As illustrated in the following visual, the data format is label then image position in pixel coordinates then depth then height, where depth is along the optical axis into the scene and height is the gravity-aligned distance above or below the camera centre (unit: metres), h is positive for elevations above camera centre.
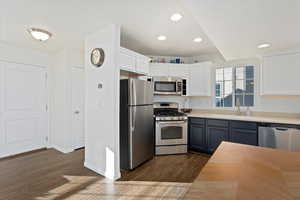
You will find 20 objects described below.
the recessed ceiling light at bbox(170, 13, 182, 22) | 2.40 +1.23
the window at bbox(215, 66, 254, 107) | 3.83 +0.31
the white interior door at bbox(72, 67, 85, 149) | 3.93 -0.18
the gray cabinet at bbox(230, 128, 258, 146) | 3.11 -0.74
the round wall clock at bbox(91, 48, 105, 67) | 2.66 +0.70
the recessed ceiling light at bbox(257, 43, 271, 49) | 2.80 +0.93
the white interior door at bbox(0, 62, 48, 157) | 3.43 -0.21
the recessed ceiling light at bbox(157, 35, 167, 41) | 3.17 +1.22
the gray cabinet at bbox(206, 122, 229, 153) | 3.42 -0.80
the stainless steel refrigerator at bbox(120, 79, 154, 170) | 2.79 -0.42
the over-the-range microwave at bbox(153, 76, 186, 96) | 3.95 +0.33
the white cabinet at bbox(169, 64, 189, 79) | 4.10 +0.73
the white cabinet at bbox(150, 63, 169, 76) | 3.98 +0.73
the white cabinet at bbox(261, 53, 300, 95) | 2.95 +0.46
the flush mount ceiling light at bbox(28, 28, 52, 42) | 2.54 +1.04
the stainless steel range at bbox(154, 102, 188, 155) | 3.56 -0.77
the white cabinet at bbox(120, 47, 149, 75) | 2.73 +0.68
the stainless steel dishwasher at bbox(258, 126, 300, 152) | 2.75 -0.69
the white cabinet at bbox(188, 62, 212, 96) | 4.07 +0.49
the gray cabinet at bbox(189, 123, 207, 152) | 3.69 -0.89
